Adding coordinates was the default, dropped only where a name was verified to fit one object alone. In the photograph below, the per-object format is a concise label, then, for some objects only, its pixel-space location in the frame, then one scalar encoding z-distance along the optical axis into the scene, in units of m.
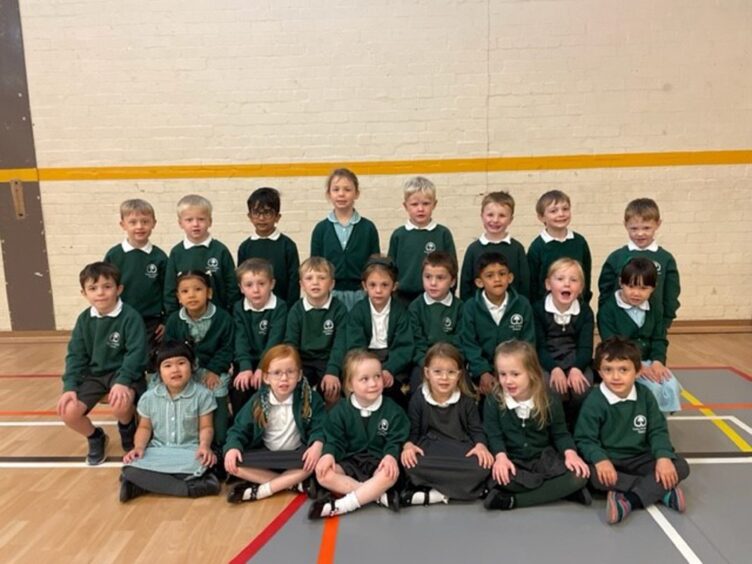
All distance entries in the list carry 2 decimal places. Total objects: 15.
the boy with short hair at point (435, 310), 3.51
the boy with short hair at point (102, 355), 3.49
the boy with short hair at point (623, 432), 2.85
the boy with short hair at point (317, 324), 3.55
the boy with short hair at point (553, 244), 3.84
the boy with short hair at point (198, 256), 3.92
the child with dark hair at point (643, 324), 3.36
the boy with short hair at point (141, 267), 3.95
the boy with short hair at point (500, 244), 3.79
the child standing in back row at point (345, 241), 4.13
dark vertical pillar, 5.80
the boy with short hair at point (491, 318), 3.42
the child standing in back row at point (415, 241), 4.00
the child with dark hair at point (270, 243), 4.08
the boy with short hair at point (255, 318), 3.58
